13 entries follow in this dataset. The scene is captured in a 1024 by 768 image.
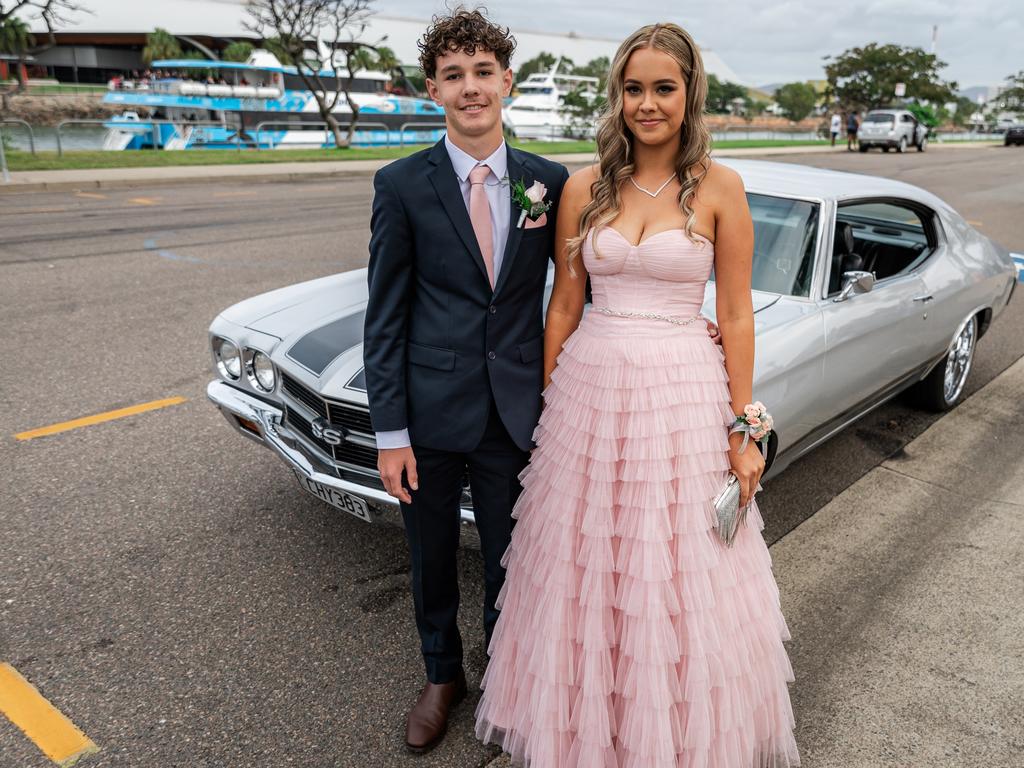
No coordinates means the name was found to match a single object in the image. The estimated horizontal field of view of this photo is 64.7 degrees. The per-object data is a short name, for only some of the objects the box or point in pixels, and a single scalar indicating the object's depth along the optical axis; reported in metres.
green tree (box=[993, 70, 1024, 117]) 69.62
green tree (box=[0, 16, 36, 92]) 44.54
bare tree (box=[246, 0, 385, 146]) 24.25
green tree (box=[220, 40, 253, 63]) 64.75
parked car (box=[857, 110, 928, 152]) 34.66
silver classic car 3.03
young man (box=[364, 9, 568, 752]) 2.04
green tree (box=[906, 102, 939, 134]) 39.22
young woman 2.06
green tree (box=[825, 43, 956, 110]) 51.53
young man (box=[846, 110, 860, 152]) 35.22
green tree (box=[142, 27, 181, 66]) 66.69
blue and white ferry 28.09
